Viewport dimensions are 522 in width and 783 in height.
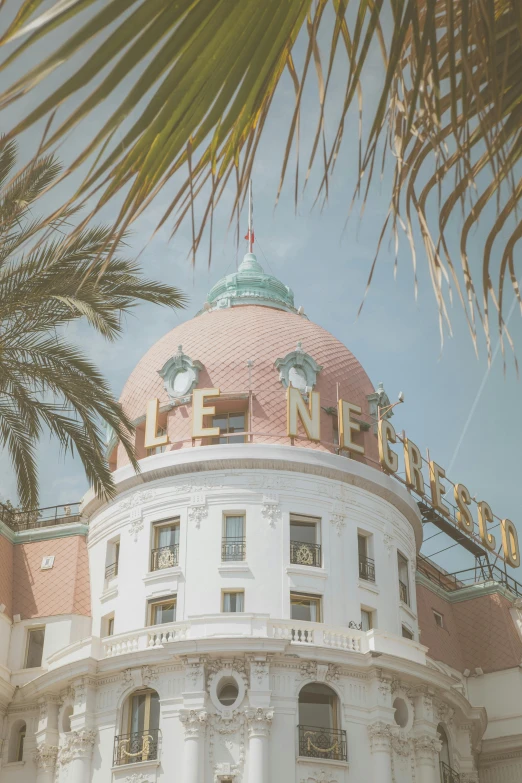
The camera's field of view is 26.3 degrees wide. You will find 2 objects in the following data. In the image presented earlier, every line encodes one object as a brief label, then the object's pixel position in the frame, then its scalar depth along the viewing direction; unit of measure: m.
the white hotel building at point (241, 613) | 37.44
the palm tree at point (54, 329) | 18.62
